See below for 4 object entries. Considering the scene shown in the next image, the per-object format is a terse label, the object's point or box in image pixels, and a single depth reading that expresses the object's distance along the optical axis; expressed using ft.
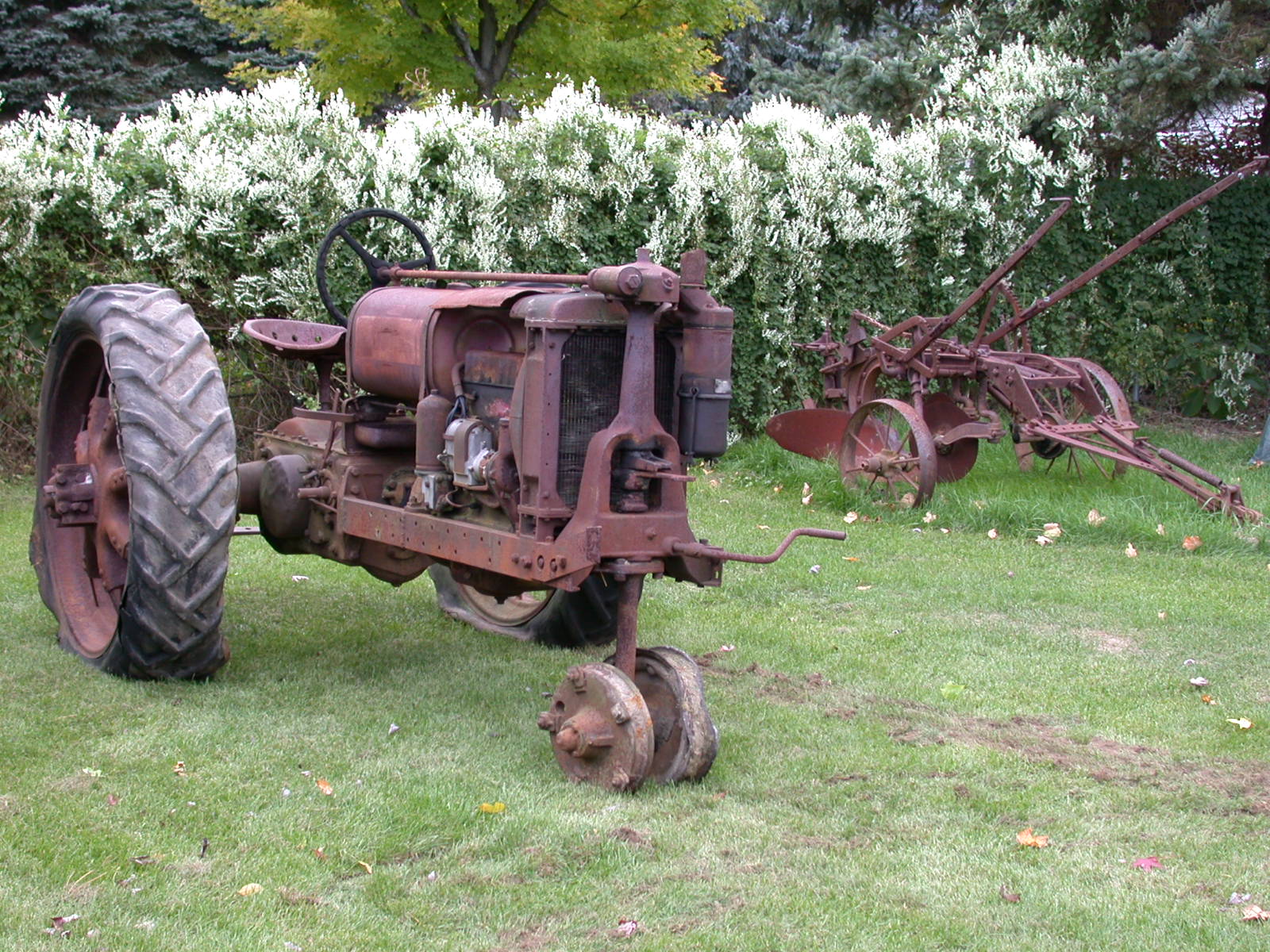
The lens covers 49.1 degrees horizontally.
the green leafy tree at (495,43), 53.93
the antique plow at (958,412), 28.78
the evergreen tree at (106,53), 73.36
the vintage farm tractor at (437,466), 14.10
